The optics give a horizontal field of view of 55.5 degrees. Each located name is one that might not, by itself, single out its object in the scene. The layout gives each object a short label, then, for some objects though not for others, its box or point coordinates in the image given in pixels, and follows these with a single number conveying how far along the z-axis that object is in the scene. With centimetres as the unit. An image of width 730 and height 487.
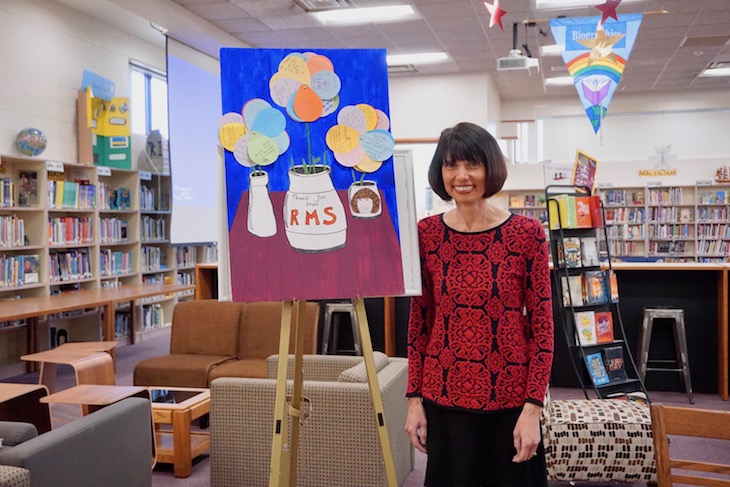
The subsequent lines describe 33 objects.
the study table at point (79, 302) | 518
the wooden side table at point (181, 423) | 376
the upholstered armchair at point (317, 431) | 308
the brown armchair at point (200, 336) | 475
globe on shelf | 686
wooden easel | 206
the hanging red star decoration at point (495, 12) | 570
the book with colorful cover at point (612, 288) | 474
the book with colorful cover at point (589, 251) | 468
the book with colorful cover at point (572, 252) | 460
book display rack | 460
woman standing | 172
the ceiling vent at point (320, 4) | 720
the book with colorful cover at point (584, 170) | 512
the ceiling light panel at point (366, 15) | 755
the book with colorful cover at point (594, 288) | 467
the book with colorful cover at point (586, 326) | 460
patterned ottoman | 318
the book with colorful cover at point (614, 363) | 464
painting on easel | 214
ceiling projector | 731
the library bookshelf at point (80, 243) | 673
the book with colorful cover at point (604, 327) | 465
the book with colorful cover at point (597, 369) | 456
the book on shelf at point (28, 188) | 677
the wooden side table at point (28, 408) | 360
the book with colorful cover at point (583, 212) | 464
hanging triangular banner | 592
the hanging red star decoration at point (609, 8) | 542
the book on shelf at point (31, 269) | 675
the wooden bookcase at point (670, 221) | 1172
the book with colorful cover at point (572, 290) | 461
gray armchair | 223
